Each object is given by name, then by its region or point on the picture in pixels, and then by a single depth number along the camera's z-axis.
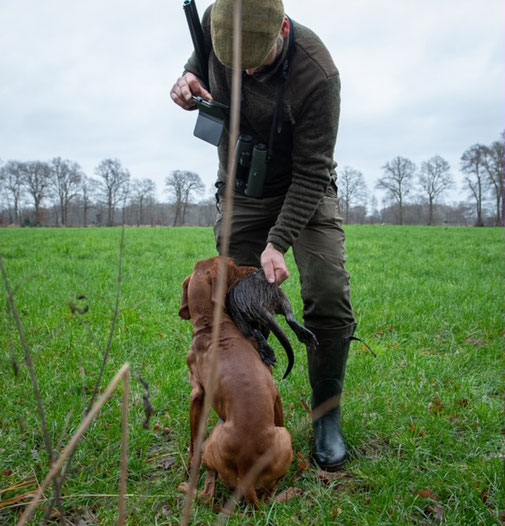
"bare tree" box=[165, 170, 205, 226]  82.06
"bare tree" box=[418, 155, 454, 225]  81.44
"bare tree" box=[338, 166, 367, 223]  88.12
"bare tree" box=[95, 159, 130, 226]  58.67
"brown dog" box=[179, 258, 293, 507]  2.24
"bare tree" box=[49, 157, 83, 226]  77.69
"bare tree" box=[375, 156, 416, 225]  82.38
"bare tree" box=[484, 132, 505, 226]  66.19
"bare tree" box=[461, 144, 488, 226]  69.94
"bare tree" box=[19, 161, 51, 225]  77.38
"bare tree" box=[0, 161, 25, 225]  78.00
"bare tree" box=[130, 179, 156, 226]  76.16
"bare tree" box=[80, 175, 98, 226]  75.69
